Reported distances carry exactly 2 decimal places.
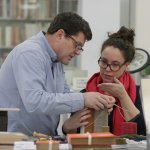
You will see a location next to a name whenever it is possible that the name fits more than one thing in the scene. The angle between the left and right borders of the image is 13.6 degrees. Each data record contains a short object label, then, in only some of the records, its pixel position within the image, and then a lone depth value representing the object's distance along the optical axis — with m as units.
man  2.63
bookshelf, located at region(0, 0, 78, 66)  4.64
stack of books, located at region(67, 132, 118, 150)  2.21
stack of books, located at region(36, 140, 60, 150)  2.26
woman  2.87
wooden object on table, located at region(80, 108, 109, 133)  2.65
